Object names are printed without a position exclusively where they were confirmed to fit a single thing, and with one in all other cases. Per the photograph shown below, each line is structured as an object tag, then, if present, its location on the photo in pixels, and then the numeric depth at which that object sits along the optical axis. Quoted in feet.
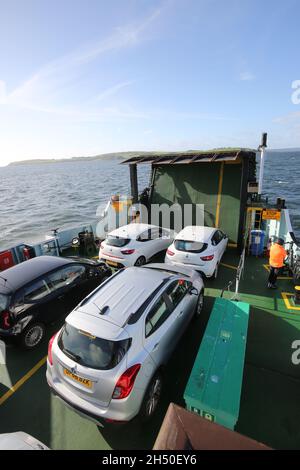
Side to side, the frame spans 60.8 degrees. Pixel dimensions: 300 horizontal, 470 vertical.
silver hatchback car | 11.57
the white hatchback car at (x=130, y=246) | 28.53
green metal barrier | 11.78
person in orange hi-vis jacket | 23.98
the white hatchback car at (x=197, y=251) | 25.99
